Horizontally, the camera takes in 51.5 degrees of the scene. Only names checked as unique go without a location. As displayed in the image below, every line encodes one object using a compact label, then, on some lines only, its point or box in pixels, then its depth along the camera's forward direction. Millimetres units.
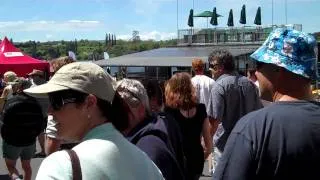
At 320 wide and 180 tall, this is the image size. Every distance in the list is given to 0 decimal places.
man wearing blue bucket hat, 1344
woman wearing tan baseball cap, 1220
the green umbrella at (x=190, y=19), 25883
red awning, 8391
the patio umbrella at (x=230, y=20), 25198
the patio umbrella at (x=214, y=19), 25296
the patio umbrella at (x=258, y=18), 24905
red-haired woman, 3221
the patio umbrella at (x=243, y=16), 25980
